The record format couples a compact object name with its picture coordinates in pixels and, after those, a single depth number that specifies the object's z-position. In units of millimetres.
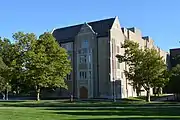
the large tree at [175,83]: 42876
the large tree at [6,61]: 35243
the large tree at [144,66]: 35976
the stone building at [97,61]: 47299
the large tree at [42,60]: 35771
